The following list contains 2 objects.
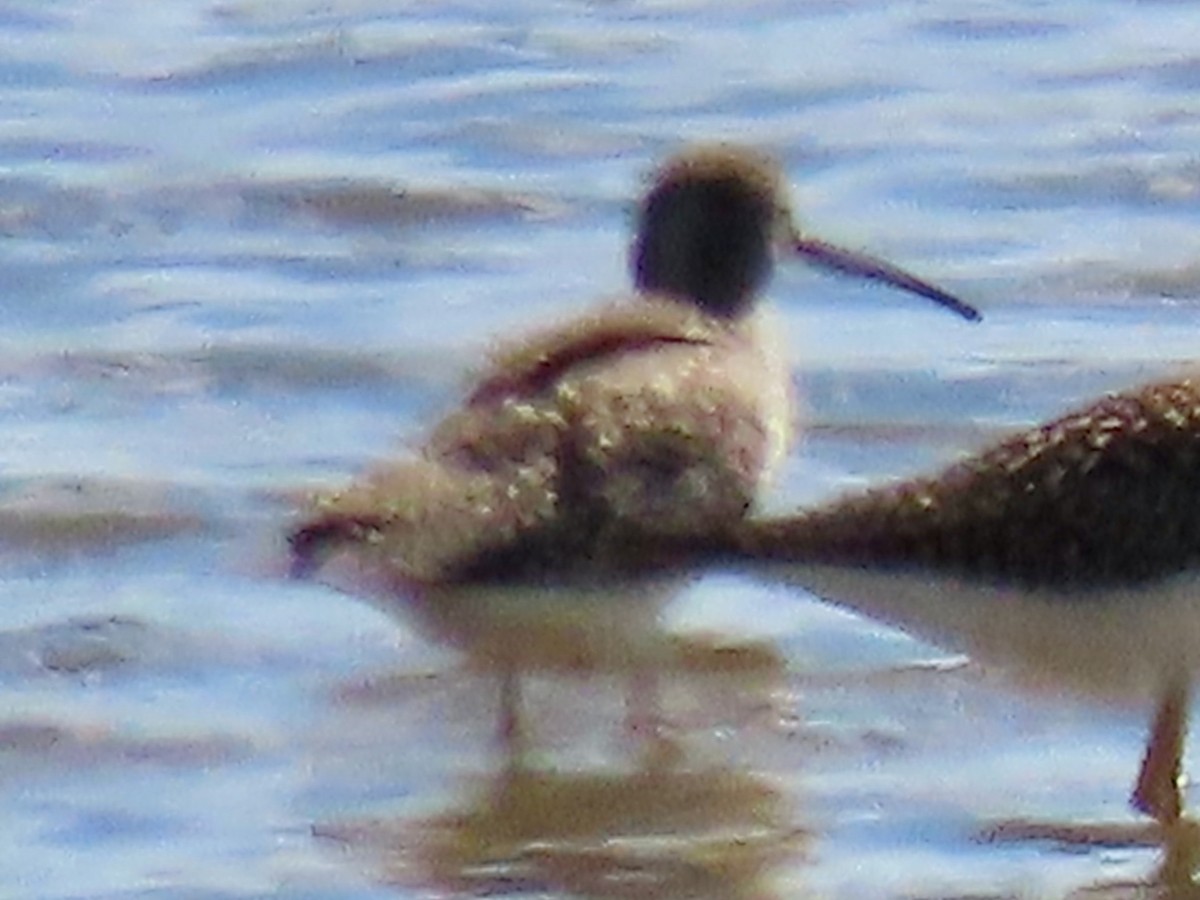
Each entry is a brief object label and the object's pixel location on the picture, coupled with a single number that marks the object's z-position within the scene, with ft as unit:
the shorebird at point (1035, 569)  42.37
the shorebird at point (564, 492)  45.65
